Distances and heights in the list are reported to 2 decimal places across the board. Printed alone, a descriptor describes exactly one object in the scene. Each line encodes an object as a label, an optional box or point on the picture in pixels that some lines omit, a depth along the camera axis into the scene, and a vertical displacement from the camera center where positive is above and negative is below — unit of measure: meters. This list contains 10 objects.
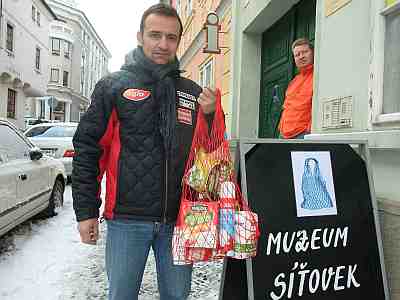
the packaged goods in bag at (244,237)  1.75 -0.39
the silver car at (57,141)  8.11 +0.08
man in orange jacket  3.85 +0.52
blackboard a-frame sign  2.11 -0.42
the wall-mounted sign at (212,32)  7.49 +2.24
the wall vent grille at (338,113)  3.08 +0.33
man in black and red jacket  1.85 -0.02
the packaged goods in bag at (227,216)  1.75 -0.30
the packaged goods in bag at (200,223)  1.72 -0.33
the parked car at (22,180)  3.90 -0.41
